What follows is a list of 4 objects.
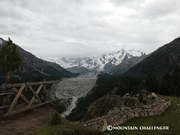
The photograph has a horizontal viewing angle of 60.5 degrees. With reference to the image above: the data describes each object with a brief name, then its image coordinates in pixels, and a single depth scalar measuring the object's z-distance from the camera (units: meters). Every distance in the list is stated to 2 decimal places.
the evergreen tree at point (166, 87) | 73.97
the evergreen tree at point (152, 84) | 80.81
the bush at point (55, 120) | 12.89
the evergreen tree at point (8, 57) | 18.80
